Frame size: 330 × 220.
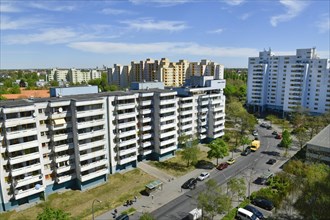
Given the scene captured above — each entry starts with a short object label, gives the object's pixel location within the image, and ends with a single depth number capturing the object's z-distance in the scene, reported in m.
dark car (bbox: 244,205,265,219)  41.15
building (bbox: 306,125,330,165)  55.66
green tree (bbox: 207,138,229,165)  61.34
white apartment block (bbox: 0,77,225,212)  42.66
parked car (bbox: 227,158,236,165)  64.88
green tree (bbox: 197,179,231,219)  37.09
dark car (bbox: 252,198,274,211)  44.28
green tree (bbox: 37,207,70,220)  30.52
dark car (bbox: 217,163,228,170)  61.89
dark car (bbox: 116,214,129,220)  40.69
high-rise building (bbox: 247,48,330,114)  109.56
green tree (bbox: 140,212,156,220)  34.54
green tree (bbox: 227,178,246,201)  42.53
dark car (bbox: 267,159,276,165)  64.52
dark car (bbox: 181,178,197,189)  52.35
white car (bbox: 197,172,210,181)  55.84
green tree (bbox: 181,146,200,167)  60.28
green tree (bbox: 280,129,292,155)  70.12
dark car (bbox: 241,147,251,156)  72.06
